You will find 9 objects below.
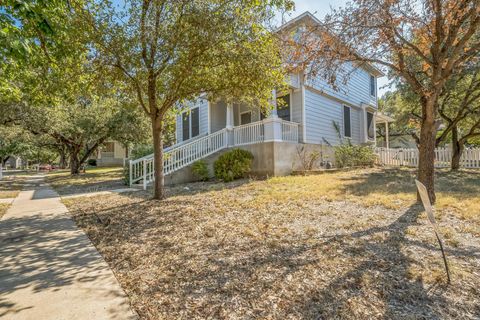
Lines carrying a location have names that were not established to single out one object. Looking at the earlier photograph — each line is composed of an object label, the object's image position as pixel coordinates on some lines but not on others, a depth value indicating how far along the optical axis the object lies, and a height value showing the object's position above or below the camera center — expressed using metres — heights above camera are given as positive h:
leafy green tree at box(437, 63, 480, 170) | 11.51 +2.64
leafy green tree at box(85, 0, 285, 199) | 5.75 +2.65
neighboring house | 36.31 +1.31
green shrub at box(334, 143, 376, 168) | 12.69 +0.19
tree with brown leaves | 4.60 +2.22
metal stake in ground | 2.30 -0.39
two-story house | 10.58 +1.71
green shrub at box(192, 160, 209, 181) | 10.95 -0.23
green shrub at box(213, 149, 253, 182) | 10.29 -0.08
